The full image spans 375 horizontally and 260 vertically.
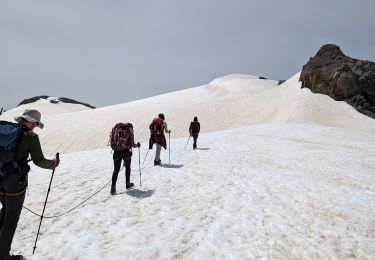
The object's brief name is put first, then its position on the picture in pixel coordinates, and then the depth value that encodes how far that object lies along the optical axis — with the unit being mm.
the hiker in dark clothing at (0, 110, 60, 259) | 6363
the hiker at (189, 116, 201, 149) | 24344
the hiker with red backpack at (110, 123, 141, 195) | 12117
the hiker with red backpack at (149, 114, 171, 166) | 17578
